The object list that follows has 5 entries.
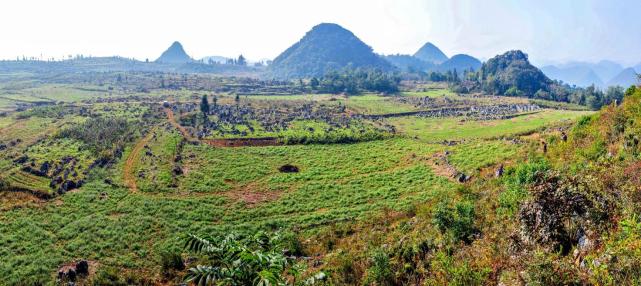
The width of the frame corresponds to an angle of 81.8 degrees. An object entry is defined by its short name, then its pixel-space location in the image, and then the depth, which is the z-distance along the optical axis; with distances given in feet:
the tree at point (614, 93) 387.55
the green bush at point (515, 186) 54.39
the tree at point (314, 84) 492.21
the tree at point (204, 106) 236.63
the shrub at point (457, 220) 52.85
